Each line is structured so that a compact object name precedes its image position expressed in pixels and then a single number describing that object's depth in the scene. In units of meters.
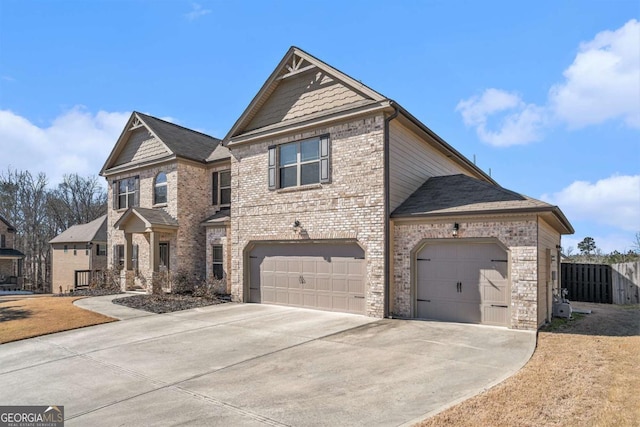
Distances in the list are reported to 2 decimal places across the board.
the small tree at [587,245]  38.97
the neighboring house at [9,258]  34.47
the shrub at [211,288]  16.01
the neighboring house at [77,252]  28.42
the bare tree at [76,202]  42.84
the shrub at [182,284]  17.33
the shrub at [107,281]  20.00
